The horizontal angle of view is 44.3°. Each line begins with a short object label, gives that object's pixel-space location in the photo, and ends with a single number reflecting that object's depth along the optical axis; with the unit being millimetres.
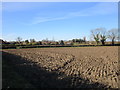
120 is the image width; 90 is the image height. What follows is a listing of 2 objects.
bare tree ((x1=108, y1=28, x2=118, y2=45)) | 94750
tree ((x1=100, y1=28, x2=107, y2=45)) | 90606
